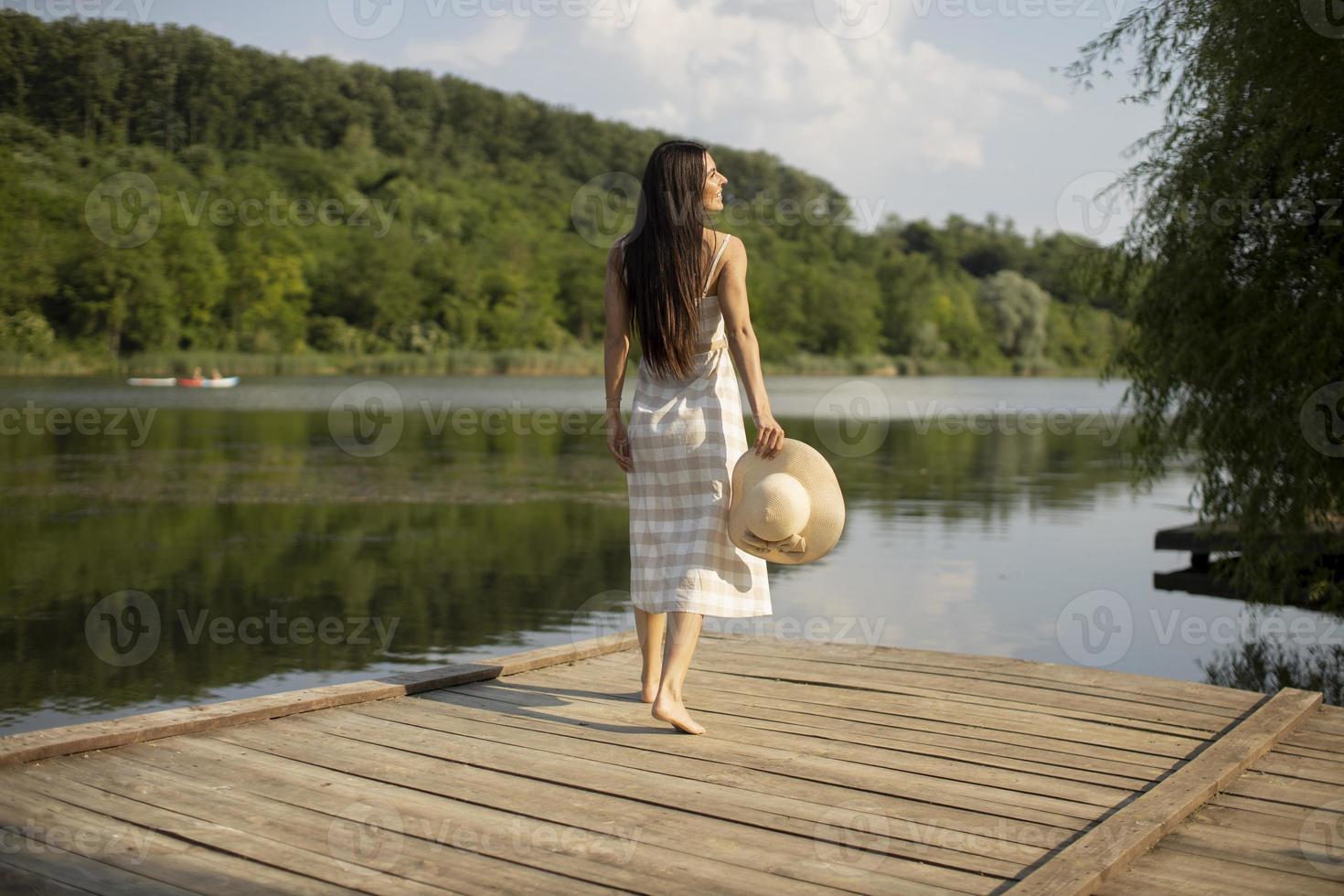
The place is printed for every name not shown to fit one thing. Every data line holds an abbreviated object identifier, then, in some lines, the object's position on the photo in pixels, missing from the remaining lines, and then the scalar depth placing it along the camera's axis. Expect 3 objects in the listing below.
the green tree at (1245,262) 7.91
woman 4.20
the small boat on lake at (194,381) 49.66
